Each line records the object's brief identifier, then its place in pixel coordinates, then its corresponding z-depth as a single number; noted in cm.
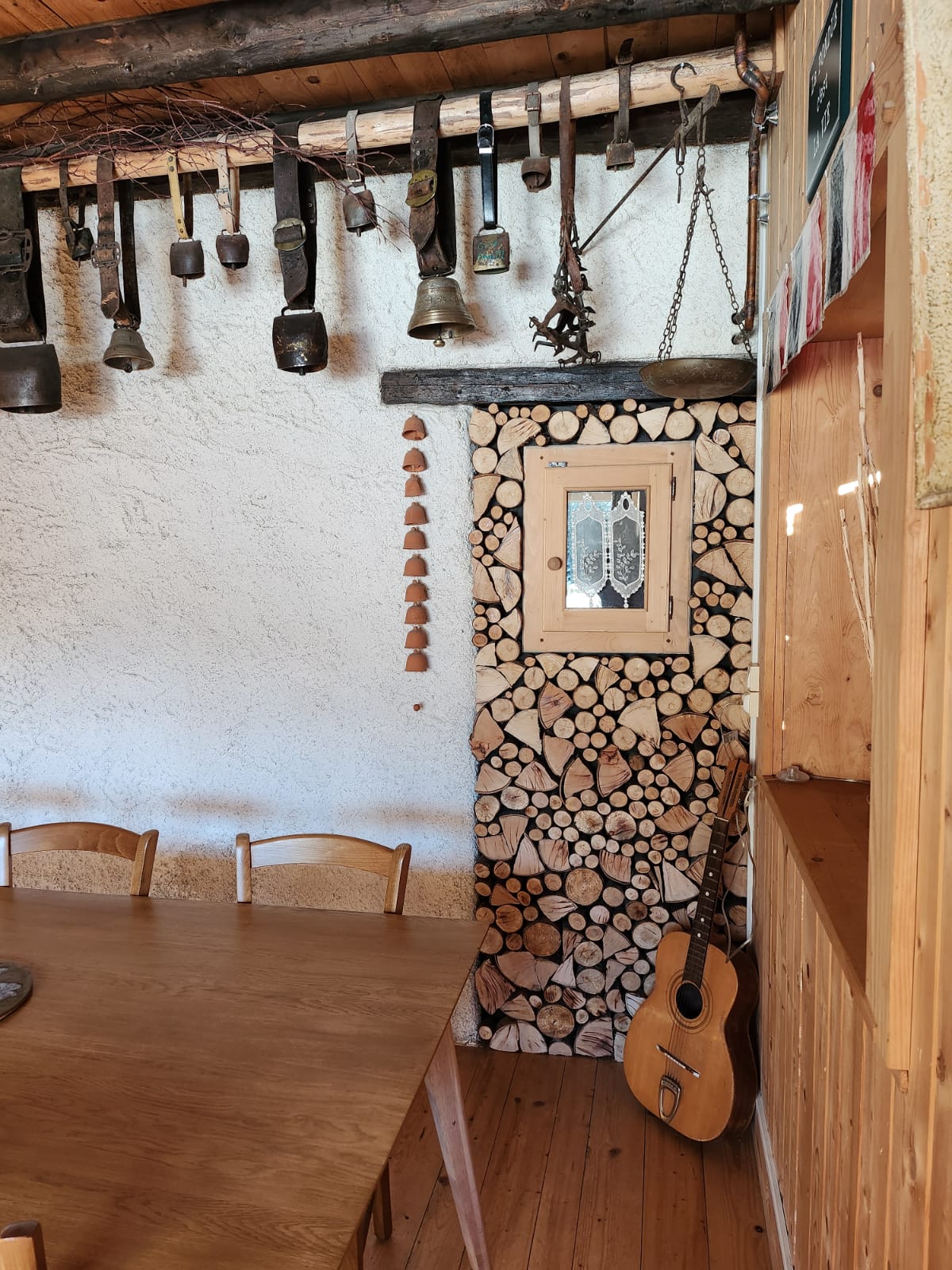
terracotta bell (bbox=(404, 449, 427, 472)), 262
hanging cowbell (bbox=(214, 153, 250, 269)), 242
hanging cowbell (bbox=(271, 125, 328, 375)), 240
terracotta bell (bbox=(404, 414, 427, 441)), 261
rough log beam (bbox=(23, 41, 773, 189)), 214
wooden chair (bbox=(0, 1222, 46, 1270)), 77
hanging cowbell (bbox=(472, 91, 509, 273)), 223
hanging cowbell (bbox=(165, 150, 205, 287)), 242
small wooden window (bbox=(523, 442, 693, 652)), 251
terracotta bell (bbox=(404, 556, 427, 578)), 265
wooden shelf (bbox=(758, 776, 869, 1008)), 124
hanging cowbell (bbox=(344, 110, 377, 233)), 229
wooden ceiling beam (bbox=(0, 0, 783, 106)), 199
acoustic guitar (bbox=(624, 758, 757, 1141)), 216
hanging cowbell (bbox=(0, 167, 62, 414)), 258
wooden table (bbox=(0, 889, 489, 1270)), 101
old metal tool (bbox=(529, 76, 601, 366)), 217
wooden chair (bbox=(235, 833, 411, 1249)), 190
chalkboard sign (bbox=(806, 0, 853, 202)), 133
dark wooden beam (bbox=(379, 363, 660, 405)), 250
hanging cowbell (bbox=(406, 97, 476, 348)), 226
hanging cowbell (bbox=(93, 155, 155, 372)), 251
